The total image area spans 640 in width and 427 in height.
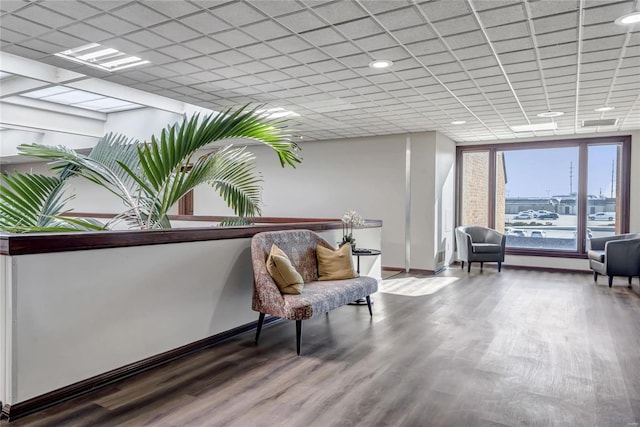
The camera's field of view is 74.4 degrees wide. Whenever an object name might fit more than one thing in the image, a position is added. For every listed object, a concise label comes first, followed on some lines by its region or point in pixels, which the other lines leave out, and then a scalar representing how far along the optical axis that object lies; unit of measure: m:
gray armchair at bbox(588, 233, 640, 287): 5.76
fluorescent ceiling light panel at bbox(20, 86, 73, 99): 6.49
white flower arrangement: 4.70
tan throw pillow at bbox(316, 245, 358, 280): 3.87
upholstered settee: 3.03
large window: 7.21
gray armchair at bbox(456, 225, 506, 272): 7.18
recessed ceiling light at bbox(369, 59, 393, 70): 3.77
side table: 4.70
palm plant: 2.58
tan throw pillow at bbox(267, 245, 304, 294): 3.17
